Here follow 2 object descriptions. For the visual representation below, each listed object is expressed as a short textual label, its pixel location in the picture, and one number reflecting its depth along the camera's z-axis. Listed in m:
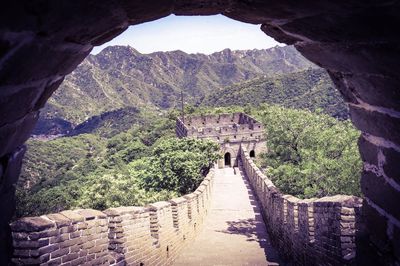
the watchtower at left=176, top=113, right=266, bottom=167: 36.66
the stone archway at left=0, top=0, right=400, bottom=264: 1.32
